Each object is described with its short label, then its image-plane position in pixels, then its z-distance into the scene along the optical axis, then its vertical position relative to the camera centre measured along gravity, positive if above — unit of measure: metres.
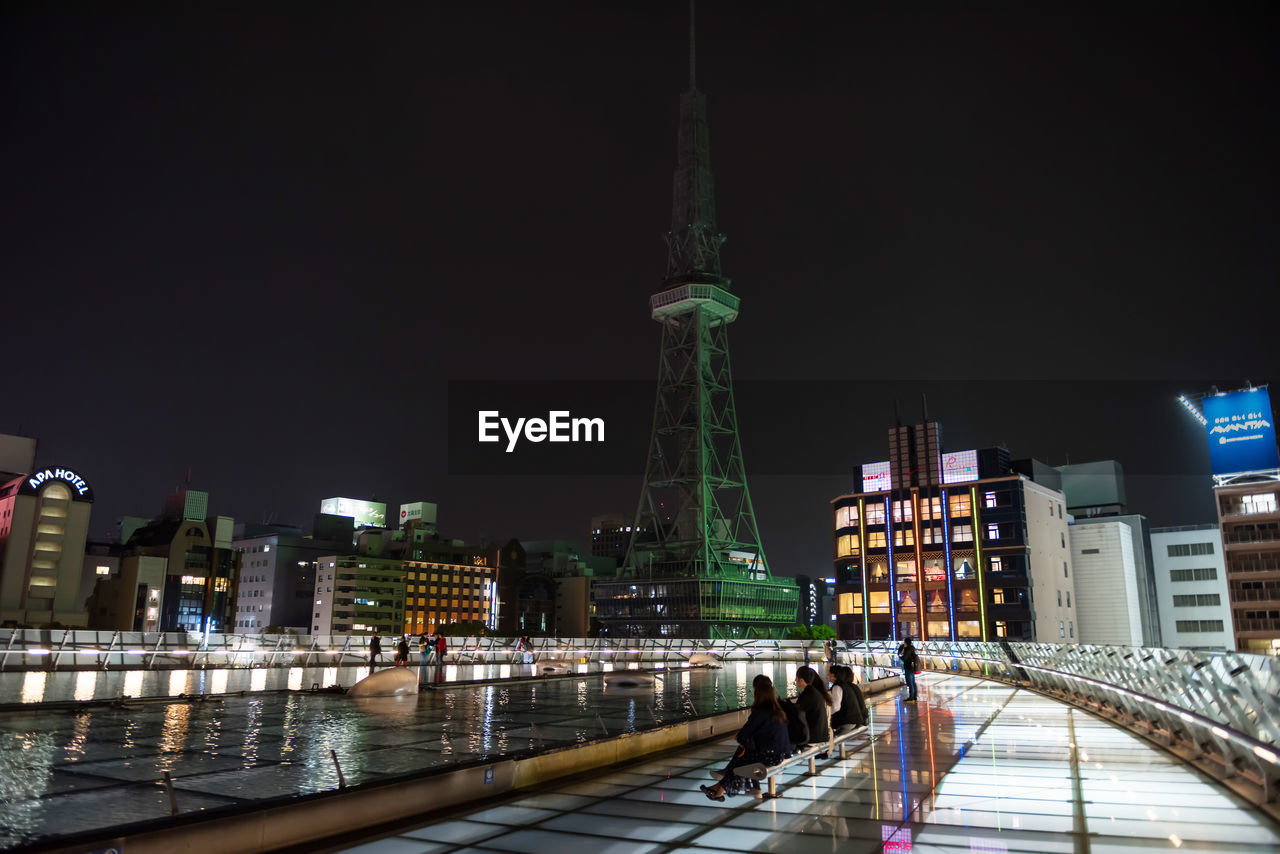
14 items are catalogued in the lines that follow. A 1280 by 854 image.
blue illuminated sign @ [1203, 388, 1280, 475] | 83.94 +17.05
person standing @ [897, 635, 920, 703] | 21.63 -1.39
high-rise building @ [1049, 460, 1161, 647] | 119.44 +3.90
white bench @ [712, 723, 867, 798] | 9.07 -1.72
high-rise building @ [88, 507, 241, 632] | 141.00 +4.56
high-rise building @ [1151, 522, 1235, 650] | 109.19 +2.82
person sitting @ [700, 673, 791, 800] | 9.69 -1.43
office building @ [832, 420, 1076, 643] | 105.94 +7.30
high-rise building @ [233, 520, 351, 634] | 186.75 +5.32
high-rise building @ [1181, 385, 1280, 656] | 79.75 +9.97
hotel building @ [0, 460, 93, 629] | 114.56 +8.46
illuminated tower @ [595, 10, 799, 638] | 136.62 +20.72
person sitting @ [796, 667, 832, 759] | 11.34 -1.24
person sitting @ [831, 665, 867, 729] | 13.00 -1.40
